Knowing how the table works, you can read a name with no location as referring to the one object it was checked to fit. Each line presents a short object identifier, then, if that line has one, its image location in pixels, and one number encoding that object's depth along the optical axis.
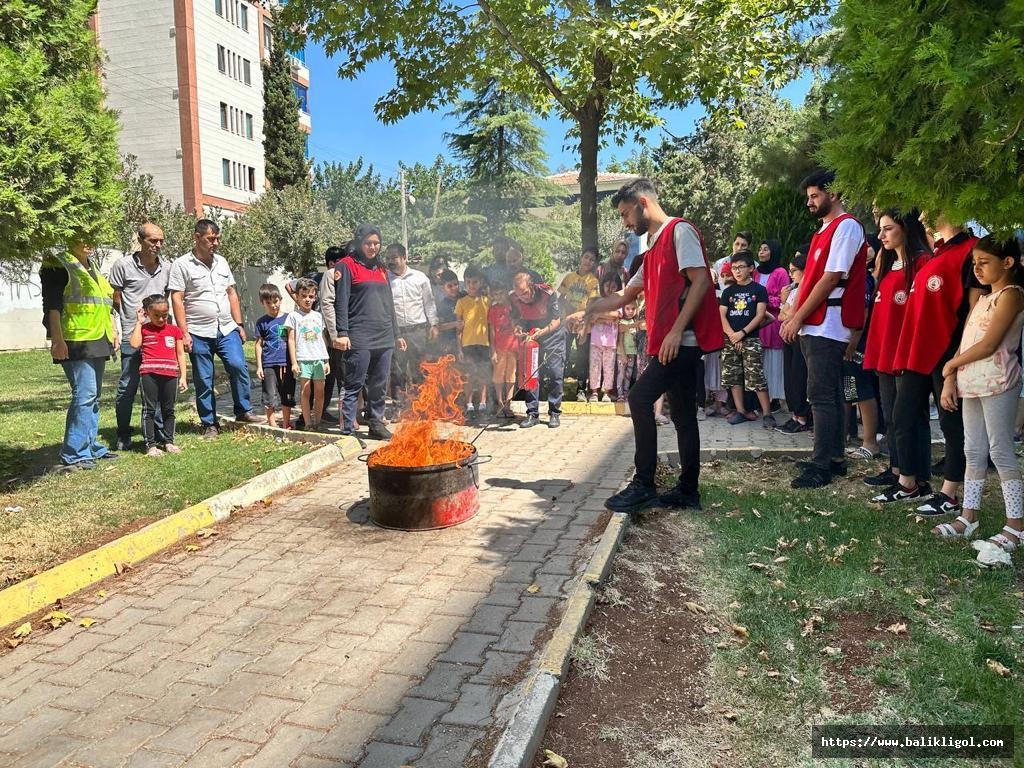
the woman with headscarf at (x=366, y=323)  7.97
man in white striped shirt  9.61
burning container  5.33
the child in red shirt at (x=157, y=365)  7.39
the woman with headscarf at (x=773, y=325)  9.23
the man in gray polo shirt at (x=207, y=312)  7.93
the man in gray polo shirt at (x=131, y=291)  7.56
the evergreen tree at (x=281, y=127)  40.59
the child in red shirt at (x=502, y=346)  10.05
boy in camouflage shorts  9.06
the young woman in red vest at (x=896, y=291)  5.63
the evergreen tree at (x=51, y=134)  4.40
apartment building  35.09
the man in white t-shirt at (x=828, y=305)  5.78
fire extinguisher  9.98
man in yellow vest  6.31
